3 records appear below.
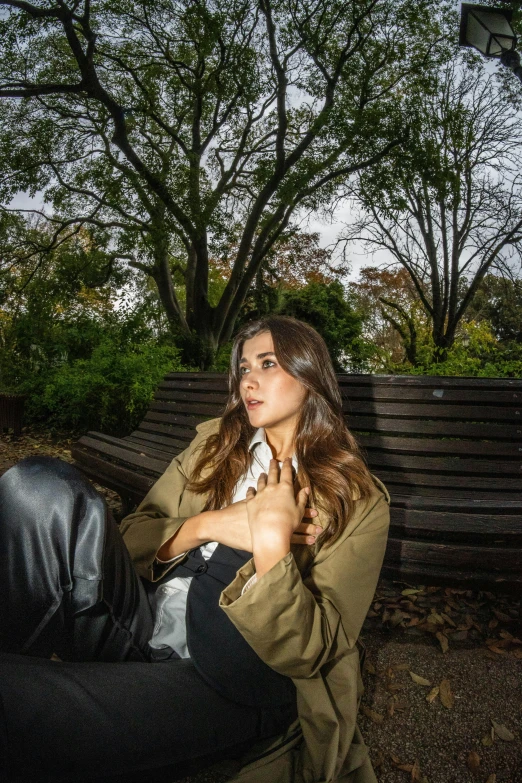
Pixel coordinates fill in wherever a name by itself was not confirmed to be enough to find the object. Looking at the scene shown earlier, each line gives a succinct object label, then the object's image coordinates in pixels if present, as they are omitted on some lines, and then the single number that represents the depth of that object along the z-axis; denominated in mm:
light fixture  5633
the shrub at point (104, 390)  7281
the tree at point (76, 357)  7371
